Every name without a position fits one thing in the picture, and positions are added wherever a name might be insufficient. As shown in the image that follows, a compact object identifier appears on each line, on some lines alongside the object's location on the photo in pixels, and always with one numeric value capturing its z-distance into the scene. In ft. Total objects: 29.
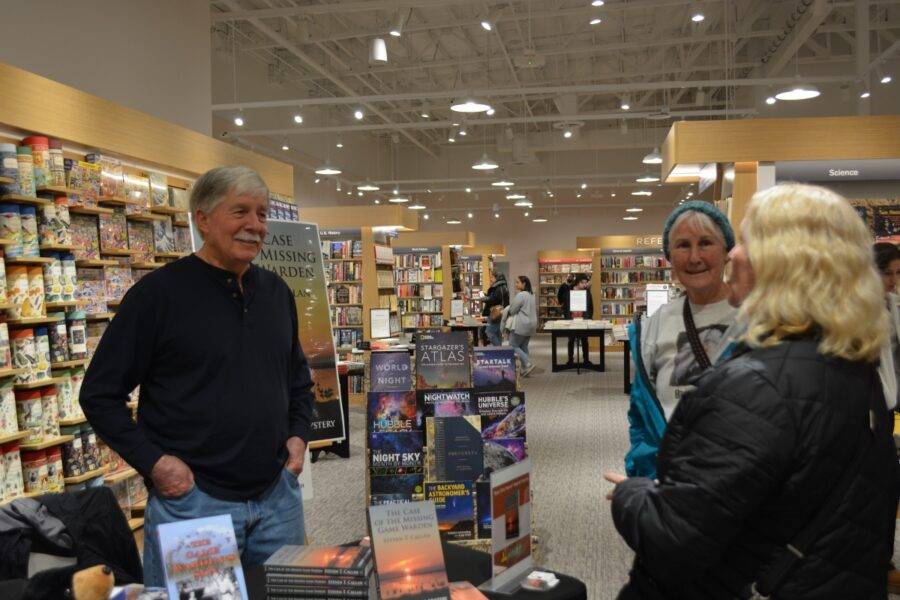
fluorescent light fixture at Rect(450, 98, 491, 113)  32.07
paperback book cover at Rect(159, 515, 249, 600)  5.18
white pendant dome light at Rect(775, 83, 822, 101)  31.22
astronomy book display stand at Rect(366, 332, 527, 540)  14.02
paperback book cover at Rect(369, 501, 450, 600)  5.42
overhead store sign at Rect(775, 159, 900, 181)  23.79
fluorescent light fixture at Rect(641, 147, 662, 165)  47.86
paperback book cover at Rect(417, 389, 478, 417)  14.23
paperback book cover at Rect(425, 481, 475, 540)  13.92
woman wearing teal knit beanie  7.72
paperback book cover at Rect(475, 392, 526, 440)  14.40
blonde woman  4.35
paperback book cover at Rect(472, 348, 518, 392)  14.49
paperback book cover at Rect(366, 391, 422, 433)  14.19
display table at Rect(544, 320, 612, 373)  45.44
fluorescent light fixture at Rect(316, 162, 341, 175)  48.35
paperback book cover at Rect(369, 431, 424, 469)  14.20
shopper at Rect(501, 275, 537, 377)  43.32
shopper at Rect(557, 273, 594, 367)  47.84
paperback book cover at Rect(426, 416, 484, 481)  14.11
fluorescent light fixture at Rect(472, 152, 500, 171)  45.85
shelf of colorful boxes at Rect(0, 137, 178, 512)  13.55
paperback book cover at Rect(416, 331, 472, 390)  14.32
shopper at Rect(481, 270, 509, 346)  50.29
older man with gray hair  7.02
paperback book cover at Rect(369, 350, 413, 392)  14.39
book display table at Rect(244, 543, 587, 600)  6.70
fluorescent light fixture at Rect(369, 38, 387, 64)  33.86
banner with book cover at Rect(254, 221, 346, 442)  13.87
